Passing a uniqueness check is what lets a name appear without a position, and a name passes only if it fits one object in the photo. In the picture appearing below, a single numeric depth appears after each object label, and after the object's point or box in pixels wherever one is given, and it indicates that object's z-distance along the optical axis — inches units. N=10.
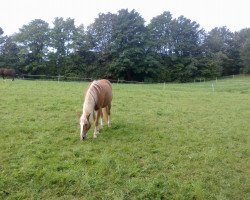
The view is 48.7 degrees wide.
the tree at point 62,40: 1835.6
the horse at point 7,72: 1099.7
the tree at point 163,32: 2183.8
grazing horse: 287.0
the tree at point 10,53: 1778.2
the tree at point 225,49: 2358.5
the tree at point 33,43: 1784.0
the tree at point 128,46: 1756.9
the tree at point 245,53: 2251.0
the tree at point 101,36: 1846.7
